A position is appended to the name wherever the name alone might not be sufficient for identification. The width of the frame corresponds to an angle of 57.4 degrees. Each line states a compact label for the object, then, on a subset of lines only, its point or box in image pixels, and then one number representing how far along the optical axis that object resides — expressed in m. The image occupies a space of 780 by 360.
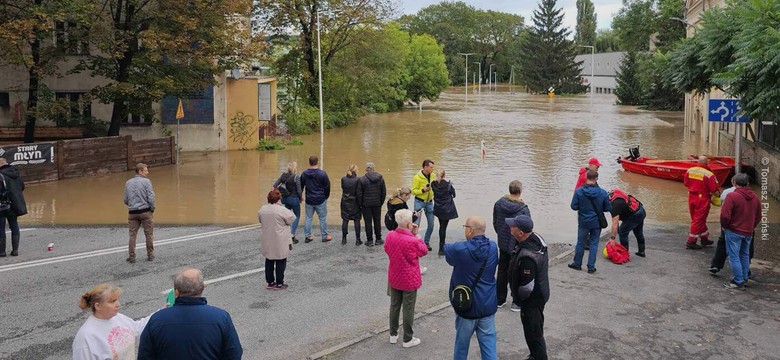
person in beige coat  9.73
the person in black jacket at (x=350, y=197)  12.53
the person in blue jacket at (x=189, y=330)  4.66
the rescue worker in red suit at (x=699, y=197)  12.27
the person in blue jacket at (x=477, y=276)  6.45
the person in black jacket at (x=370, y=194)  12.45
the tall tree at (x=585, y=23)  157.34
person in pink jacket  7.59
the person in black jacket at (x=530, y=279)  6.64
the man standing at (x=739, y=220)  9.83
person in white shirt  4.84
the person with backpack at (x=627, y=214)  11.52
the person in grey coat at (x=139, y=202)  11.20
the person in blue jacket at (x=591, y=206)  10.28
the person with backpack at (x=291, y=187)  12.78
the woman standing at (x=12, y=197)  11.80
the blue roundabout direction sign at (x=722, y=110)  13.59
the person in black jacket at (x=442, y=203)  11.77
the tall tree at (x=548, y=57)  110.44
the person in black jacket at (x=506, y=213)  9.09
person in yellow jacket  12.12
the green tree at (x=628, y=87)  80.88
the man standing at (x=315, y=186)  12.93
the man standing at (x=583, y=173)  12.33
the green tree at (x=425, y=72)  73.88
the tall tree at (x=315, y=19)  42.28
